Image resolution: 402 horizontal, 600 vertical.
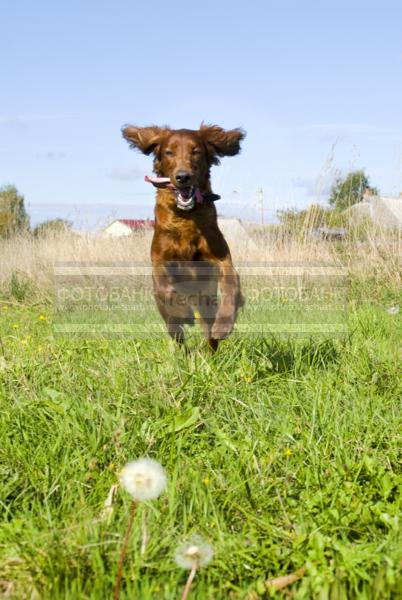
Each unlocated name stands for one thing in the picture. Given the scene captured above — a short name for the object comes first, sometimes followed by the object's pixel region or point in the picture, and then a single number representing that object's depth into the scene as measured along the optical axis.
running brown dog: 4.36
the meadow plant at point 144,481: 1.36
